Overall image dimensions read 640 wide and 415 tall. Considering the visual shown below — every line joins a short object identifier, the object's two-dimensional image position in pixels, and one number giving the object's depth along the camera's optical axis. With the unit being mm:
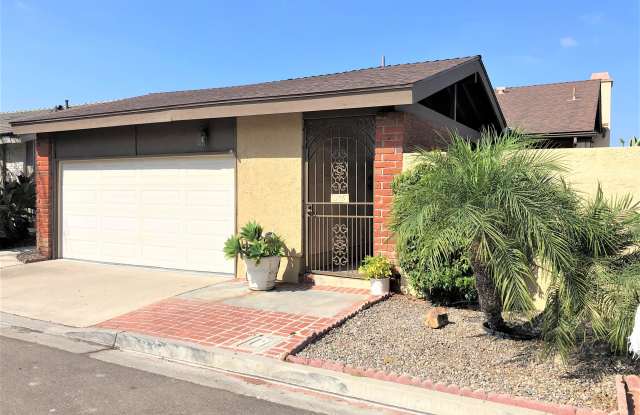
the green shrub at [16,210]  13625
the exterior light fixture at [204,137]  9375
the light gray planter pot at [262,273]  7941
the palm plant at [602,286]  4336
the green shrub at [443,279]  6773
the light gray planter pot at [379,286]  7469
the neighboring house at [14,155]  15250
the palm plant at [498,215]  4566
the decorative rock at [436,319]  5918
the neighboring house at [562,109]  14617
